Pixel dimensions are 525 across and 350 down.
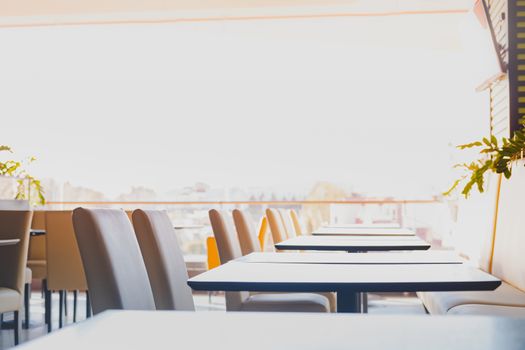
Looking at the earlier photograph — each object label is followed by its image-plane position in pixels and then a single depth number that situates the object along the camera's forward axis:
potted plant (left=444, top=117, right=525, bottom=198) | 3.61
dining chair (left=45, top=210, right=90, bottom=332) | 4.56
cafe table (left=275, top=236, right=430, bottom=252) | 2.83
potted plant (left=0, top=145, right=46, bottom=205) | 5.12
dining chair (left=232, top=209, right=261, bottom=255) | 3.42
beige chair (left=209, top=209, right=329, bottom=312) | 2.85
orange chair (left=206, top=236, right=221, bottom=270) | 6.26
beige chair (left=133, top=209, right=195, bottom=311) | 1.87
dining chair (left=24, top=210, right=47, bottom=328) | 5.23
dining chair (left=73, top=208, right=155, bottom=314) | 1.40
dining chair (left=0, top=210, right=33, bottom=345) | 3.52
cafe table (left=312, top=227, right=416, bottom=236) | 4.09
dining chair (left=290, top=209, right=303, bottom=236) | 6.00
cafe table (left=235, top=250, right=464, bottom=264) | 2.17
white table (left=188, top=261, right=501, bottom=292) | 1.51
